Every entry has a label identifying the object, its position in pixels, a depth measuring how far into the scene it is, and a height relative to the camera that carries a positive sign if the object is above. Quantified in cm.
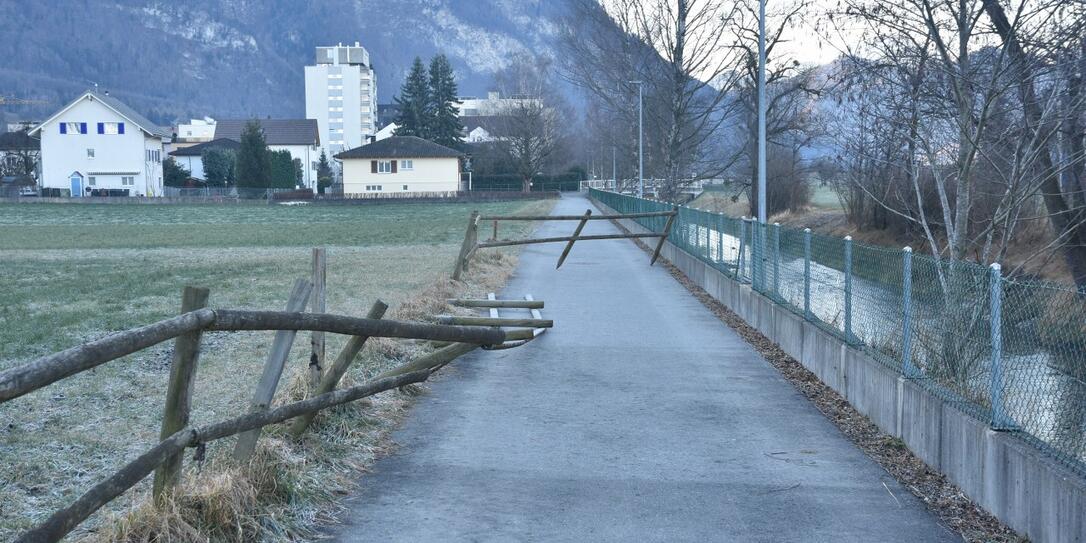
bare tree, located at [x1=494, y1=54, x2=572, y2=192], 11119 +669
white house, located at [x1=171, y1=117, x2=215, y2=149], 16412 +811
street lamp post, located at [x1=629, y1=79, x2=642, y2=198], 4399 +160
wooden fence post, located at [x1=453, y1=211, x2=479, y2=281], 2061 -114
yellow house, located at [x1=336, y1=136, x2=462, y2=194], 9469 +147
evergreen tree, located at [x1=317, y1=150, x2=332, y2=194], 12056 +144
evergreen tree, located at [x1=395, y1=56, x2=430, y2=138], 11644 +832
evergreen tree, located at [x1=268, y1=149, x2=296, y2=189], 10019 +144
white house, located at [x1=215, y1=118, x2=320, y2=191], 12875 +527
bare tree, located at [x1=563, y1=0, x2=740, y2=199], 4050 +445
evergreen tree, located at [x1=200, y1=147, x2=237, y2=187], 10703 +178
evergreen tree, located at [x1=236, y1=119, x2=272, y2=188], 9344 +212
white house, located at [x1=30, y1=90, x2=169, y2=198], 9506 +323
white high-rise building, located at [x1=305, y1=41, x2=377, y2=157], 18175 +1470
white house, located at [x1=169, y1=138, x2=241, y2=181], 12775 +339
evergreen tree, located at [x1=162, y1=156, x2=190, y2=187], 10944 +116
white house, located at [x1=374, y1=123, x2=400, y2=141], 15595 +741
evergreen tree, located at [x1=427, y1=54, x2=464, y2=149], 11731 +800
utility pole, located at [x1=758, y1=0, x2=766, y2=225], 2228 +154
